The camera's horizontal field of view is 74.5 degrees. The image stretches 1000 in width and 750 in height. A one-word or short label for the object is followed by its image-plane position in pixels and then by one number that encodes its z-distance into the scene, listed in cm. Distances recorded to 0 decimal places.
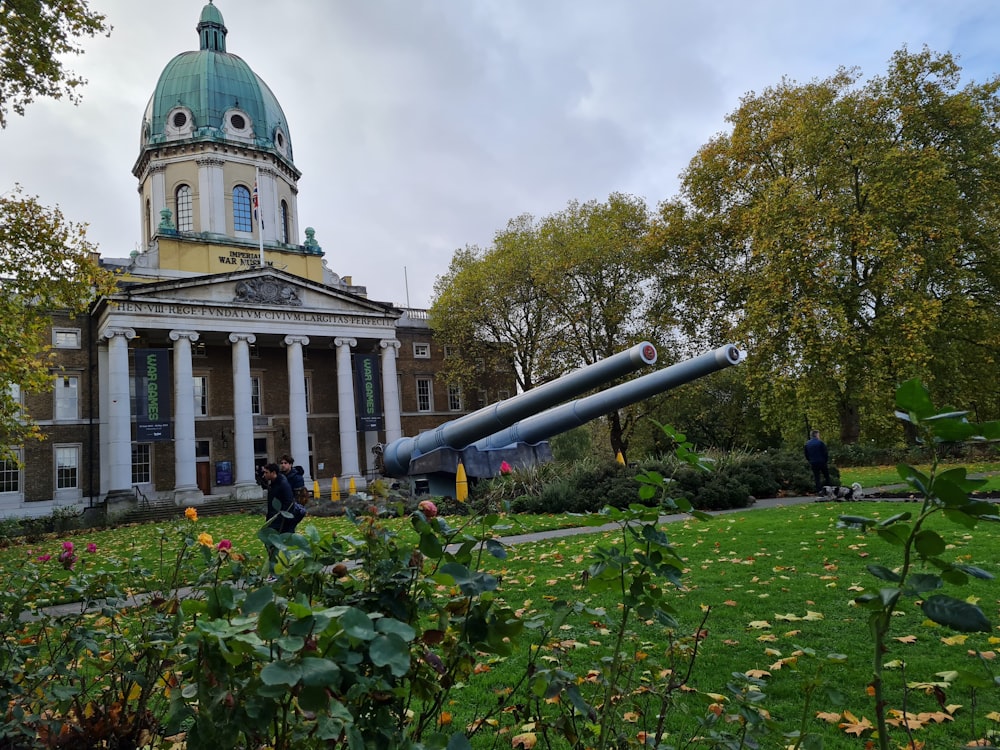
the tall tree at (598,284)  3203
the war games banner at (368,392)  3441
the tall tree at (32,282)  1255
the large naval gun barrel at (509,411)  1215
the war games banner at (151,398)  2866
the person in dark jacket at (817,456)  1456
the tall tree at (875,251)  2194
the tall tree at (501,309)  3400
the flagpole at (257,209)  3285
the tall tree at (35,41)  905
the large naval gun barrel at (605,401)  1188
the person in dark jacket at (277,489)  866
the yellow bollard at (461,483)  1725
